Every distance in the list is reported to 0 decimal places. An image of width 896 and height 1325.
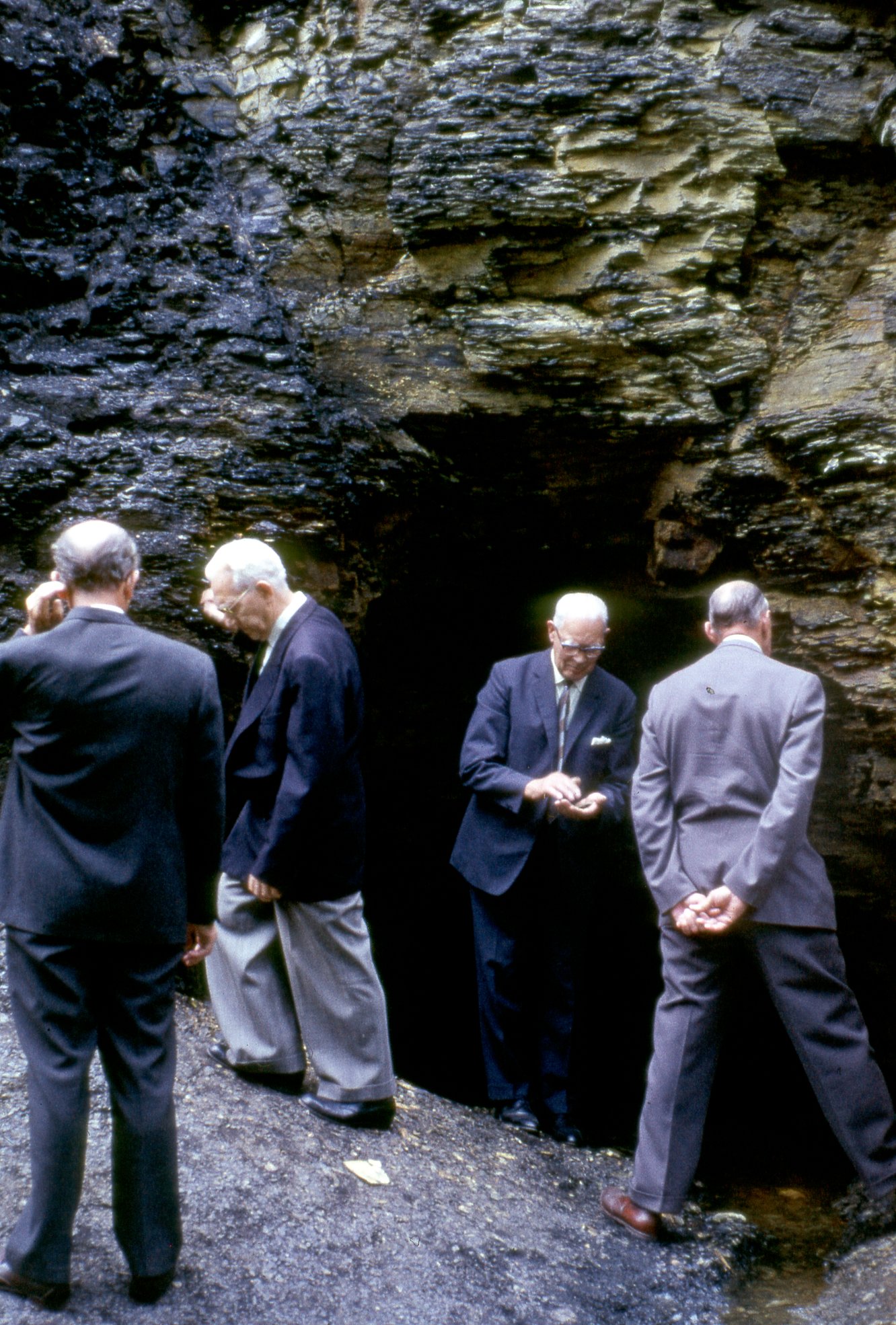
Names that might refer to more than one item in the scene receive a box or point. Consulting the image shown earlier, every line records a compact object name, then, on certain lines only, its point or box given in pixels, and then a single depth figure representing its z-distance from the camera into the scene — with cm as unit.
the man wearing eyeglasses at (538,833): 471
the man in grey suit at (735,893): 354
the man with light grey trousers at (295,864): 384
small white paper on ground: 377
